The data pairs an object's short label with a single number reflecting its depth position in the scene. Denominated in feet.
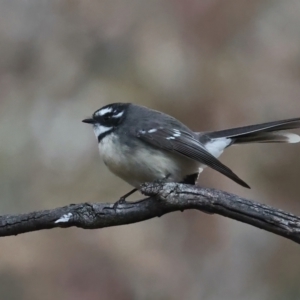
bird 14.00
